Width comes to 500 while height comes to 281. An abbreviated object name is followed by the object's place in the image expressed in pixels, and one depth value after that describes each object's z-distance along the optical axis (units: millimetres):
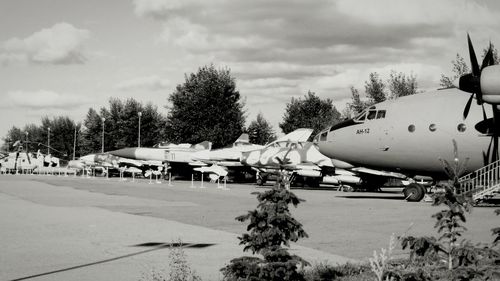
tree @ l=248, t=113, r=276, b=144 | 85325
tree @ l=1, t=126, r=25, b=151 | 159375
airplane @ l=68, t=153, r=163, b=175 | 63938
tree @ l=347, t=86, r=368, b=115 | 62812
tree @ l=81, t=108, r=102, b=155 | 107062
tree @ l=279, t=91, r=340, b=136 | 86750
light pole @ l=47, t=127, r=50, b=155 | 123650
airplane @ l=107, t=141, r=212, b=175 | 54775
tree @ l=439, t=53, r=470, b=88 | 48469
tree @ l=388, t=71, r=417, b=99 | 61844
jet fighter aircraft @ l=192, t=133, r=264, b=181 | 47094
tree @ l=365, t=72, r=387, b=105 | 63125
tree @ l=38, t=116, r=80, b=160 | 127250
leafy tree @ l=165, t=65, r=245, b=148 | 72000
